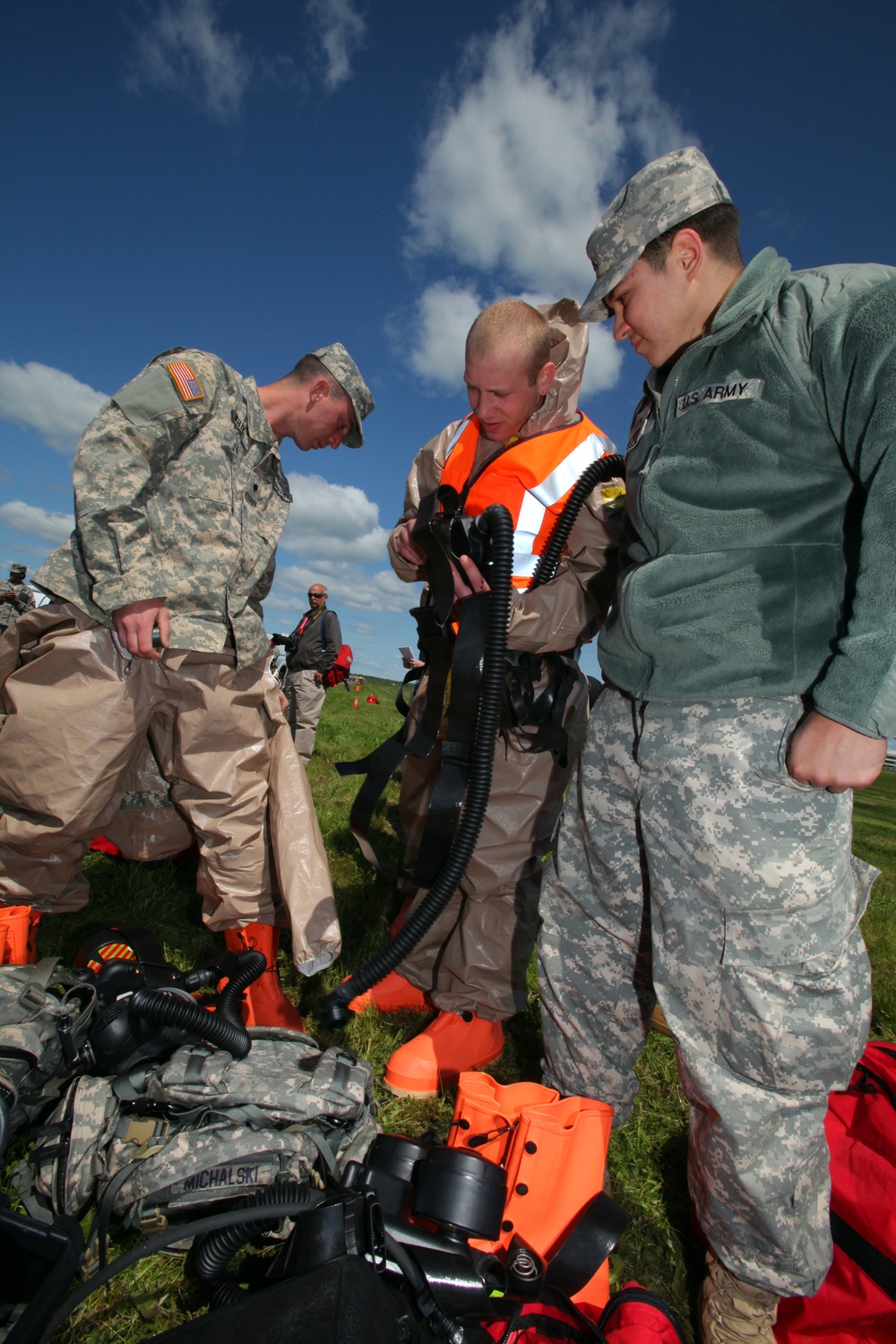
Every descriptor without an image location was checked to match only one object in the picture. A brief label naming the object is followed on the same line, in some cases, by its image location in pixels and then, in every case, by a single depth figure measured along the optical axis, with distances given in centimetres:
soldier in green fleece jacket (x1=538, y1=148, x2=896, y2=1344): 156
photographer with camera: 1120
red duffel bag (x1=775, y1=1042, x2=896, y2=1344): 172
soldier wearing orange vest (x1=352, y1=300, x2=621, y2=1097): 274
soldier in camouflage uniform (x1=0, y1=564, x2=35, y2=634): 1493
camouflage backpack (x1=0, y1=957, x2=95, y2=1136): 183
